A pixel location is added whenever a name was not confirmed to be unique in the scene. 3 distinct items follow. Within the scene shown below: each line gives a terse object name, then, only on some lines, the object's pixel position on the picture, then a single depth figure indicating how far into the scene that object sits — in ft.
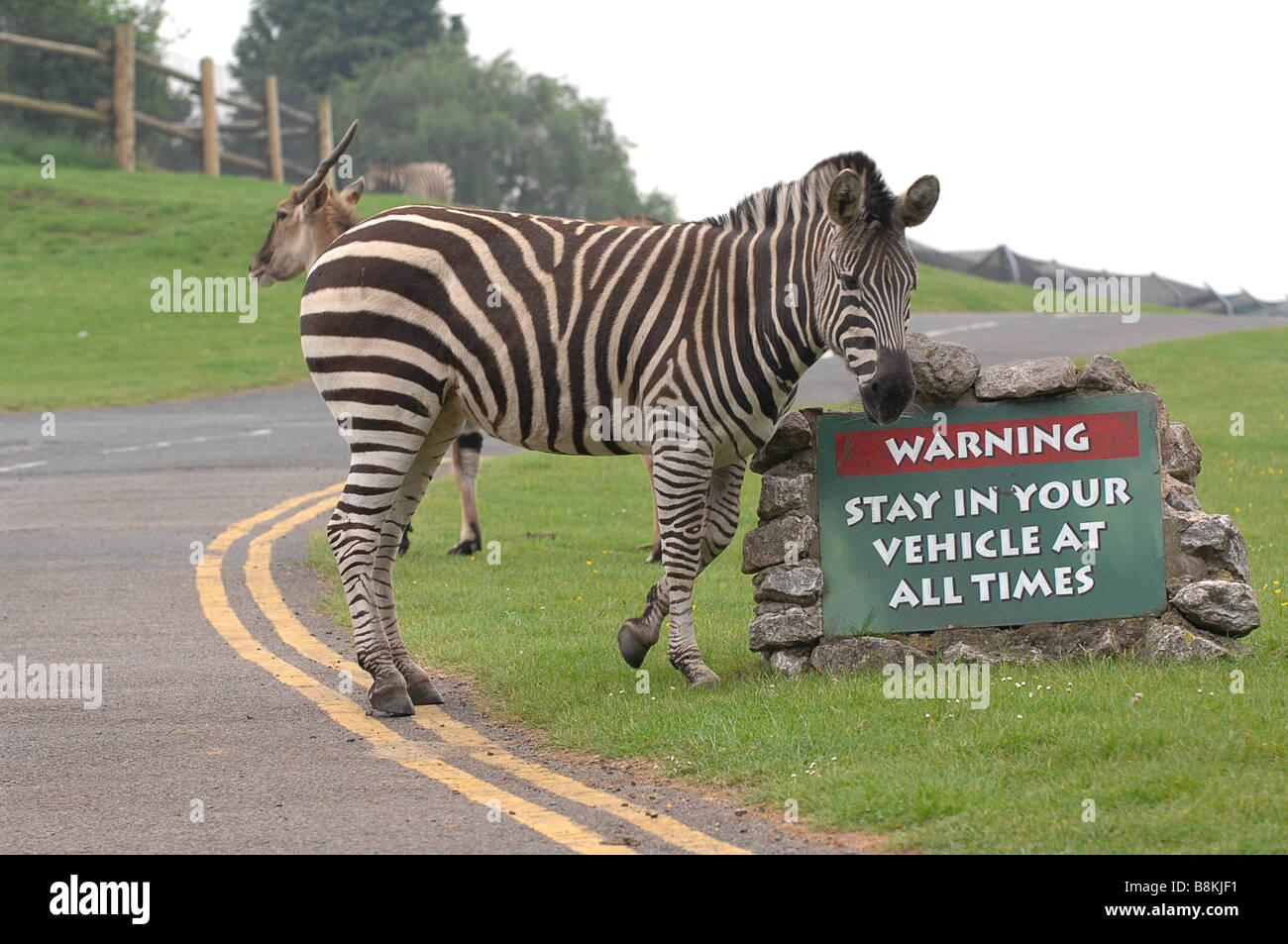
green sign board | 24.98
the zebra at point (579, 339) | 24.18
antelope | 37.91
